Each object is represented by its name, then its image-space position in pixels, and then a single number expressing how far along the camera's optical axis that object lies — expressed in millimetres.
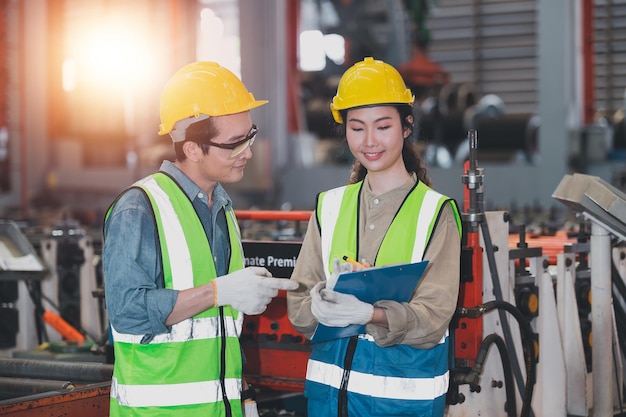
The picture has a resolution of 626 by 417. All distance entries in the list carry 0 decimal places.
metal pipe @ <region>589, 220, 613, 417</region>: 4039
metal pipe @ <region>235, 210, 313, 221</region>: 3742
